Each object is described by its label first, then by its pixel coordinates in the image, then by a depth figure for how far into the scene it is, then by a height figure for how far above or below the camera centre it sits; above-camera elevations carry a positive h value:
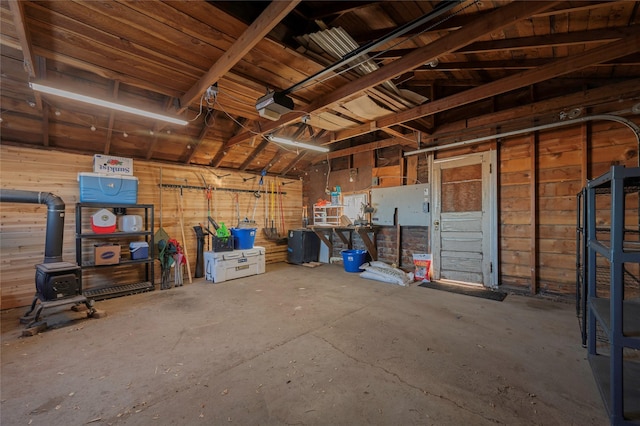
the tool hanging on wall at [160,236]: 5.13 -0.42
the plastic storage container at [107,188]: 4.16 +0.43
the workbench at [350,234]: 5.76 -0.46
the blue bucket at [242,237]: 5.71 -0.47
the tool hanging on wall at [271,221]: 7.07 -0.15
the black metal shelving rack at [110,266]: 4.11 -0.70
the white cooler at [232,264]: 5.20 -1.01
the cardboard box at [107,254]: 4.19 -0.65
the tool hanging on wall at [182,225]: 5.38 -0.21
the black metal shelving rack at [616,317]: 1.47 -0.65
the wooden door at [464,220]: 4.53 -0.05
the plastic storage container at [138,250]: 4.57 -0.62
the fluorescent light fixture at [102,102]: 2.80 +1.37
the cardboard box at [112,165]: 4.37 +0.86
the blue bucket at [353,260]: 5.89 -0.98
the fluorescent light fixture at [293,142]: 4.72 +1.41
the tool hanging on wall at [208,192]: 6.05 +0.53
